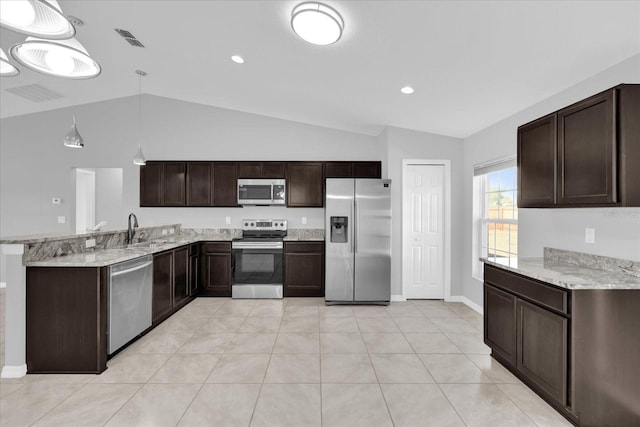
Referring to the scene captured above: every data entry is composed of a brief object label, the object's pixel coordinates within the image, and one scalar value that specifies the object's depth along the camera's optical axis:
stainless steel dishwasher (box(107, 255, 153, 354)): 2.63
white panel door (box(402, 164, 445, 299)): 4.50
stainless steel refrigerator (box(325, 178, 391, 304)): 4.27
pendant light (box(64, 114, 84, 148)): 3.00
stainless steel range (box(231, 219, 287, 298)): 4.57
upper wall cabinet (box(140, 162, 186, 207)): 5.03
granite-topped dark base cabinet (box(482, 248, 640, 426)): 1.79
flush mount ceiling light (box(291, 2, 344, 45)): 2.06
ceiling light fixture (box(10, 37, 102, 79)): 1.69
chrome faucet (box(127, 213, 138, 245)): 3.64
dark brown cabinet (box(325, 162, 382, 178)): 5.00
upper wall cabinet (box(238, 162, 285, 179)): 5.00
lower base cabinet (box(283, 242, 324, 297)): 4.67
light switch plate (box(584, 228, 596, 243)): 2.36
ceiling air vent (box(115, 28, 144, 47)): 3.15
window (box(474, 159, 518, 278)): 3.53
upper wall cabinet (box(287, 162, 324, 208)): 5.00
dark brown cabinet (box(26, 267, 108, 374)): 2.44
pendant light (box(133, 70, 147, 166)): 4.11
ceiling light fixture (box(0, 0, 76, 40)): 1.40
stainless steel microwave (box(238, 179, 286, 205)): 4.91
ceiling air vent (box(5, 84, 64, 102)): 4.46
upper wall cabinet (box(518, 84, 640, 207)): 1.84
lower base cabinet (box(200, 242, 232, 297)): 4.70
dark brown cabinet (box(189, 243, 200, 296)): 4.40
